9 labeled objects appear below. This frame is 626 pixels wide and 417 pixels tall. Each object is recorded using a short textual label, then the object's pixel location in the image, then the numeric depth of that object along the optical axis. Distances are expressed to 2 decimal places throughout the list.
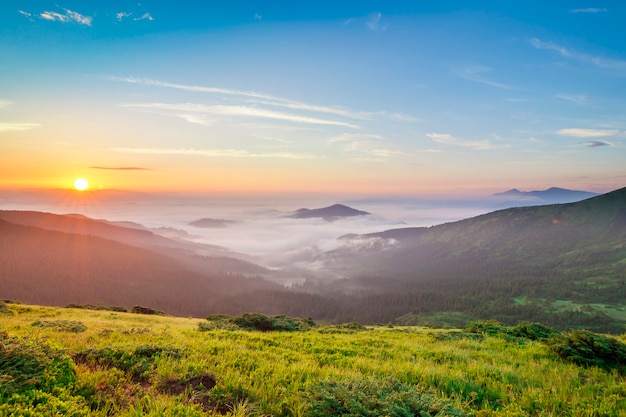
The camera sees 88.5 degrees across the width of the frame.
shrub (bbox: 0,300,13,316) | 25.97
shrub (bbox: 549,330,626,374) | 10.80
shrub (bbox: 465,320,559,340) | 19.70
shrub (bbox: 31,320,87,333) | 13.88
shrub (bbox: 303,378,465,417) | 5.37
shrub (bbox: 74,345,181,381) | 7.42
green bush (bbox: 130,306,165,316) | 46.51
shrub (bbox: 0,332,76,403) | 5.39
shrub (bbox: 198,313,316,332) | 24.22
